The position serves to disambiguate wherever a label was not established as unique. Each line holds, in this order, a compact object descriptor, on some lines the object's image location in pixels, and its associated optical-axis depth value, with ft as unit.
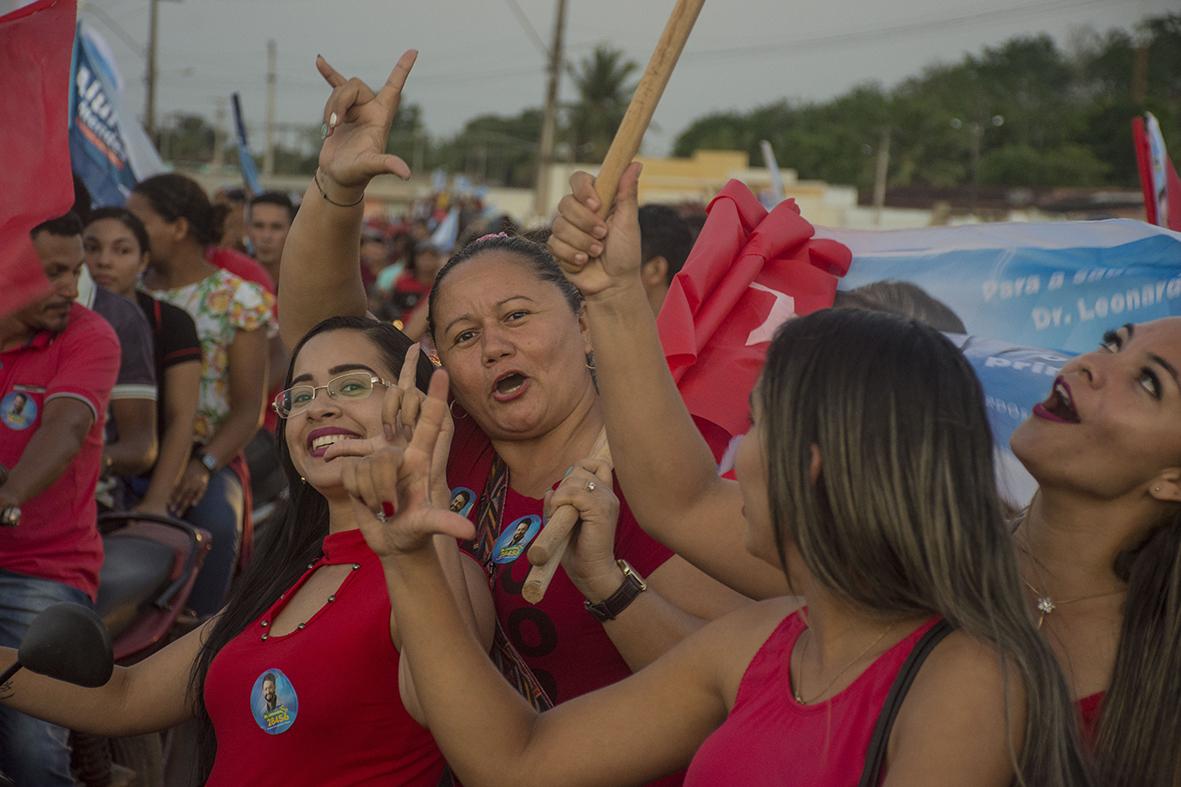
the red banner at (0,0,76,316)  9.70
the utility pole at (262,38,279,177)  193.02
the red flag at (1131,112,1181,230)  16.94
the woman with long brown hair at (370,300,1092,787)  6.18
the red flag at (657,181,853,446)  11.12
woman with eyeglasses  8.14
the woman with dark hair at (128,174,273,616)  18.47
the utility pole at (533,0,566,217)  89.25
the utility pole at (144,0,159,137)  132.16
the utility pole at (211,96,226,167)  178.40
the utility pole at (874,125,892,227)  158.27
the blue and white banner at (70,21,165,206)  23.56
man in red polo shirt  12.60
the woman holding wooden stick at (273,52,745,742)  8.89
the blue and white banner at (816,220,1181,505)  12.23
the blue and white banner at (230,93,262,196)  34.86
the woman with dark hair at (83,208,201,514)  17.51
